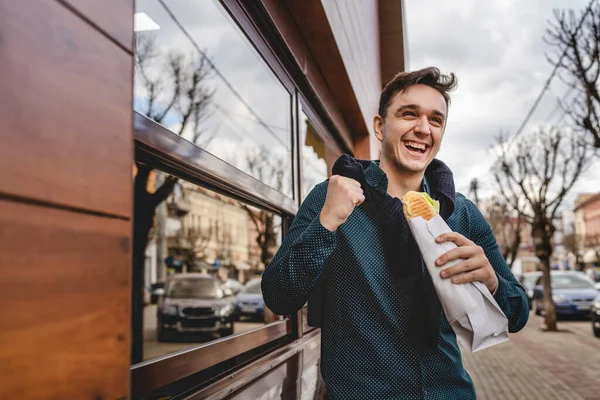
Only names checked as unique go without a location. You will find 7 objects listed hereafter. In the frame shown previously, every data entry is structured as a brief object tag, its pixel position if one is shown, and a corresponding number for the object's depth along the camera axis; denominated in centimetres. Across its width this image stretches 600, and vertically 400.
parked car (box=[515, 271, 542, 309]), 3061
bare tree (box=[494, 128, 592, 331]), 1656
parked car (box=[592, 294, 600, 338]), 1450
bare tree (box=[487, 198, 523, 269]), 3498
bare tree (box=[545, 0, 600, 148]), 1149
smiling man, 161
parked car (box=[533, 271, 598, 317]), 1931
